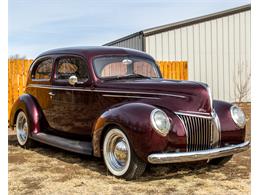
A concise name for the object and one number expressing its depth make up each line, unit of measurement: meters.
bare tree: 16.28
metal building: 15.38
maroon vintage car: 4.42
